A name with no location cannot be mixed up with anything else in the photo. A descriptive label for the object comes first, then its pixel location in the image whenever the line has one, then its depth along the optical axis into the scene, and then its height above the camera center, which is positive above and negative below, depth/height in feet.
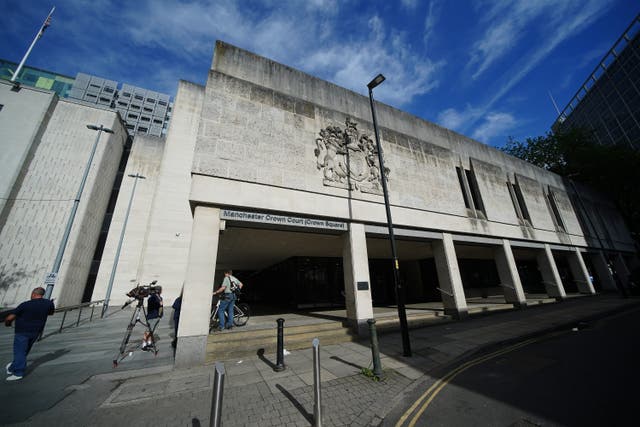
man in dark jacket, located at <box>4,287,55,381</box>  16.35 -2.12
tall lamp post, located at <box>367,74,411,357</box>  20.25 -1.20
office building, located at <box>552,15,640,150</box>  117.29 +98.03
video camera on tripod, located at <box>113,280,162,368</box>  22.29 -2.67
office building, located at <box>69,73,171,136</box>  191.01 +163.07
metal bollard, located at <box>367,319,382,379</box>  15.80 -4.54
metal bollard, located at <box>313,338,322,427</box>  10.21 -4.64
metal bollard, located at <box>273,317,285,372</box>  17.46 -4.70
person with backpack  23.55 -0.54
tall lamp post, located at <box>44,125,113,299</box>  33.97 +4.15
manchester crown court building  26.02 +12.40
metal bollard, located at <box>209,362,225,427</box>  6.41 -2.99
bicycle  25.70 -3.19
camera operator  23.27 -1.58
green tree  82.69 +42.34
